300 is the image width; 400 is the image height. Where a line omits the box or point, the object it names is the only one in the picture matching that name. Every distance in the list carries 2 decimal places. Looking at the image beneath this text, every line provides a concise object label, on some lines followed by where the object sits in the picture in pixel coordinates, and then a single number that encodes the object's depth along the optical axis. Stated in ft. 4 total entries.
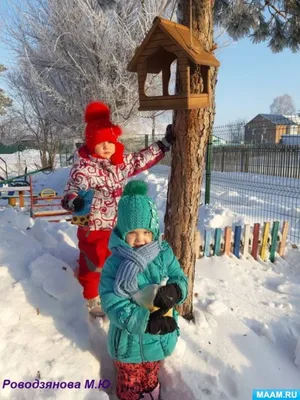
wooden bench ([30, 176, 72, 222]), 24.02
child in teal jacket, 6.44
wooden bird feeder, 7.59
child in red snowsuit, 9.05
